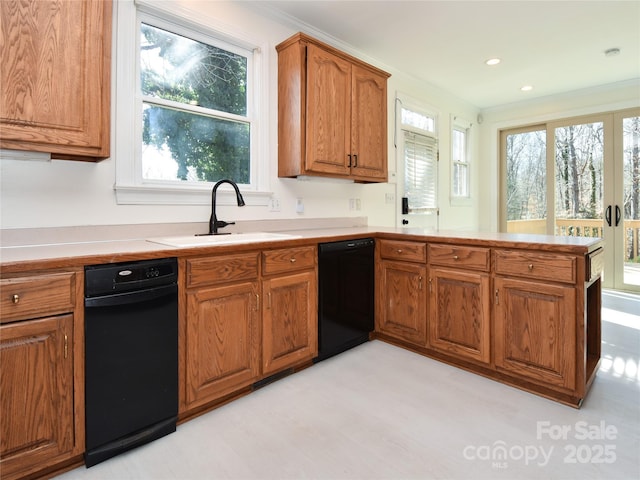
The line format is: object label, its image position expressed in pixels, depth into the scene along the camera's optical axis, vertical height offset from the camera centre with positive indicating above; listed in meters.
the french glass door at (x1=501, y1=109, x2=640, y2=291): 4.60 +0.84
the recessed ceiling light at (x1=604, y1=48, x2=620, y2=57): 3.66 +1.98
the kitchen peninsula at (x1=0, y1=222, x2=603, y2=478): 1.37 -0.38
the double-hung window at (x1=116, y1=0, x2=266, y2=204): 2.19 +0.92
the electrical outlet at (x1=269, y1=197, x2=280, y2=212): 2.91 +0.32
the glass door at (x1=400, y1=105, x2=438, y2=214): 4.29 +1.05
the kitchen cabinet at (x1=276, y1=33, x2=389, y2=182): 2.76 +1.07
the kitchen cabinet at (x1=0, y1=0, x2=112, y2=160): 1.51 +0.74
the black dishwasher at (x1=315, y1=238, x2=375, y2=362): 2.47 -0.38
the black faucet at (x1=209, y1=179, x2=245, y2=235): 2.36 +0.23
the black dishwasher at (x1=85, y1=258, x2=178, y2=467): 1.49 -0.49
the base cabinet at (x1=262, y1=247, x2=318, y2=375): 2.14 -0.41
